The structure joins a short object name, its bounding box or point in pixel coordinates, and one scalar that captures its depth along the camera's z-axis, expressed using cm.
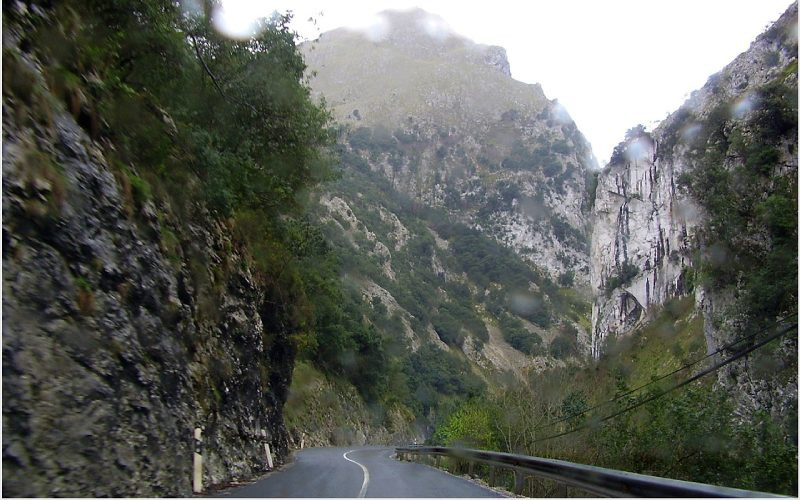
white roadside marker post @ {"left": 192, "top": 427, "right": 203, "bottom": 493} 988
